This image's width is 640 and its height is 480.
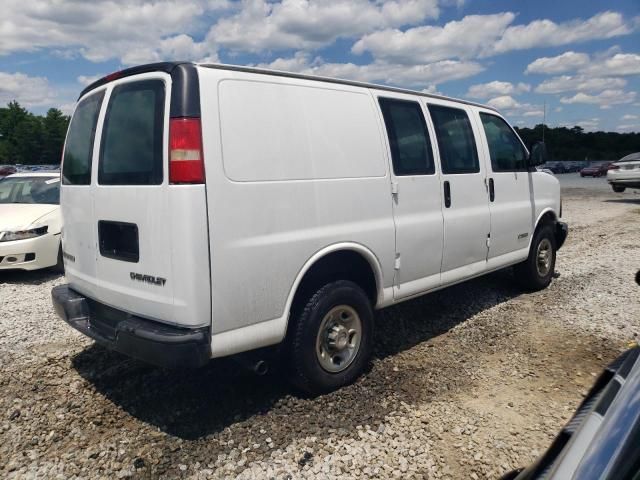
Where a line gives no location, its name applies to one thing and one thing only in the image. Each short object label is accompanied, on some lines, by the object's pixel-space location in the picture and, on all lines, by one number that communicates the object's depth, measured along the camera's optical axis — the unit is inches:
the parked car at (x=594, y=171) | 1581.0
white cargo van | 111.4
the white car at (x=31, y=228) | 271.4
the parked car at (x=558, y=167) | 1897.4
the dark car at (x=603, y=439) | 48.6
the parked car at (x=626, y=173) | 661.9
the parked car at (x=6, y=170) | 1320.1
